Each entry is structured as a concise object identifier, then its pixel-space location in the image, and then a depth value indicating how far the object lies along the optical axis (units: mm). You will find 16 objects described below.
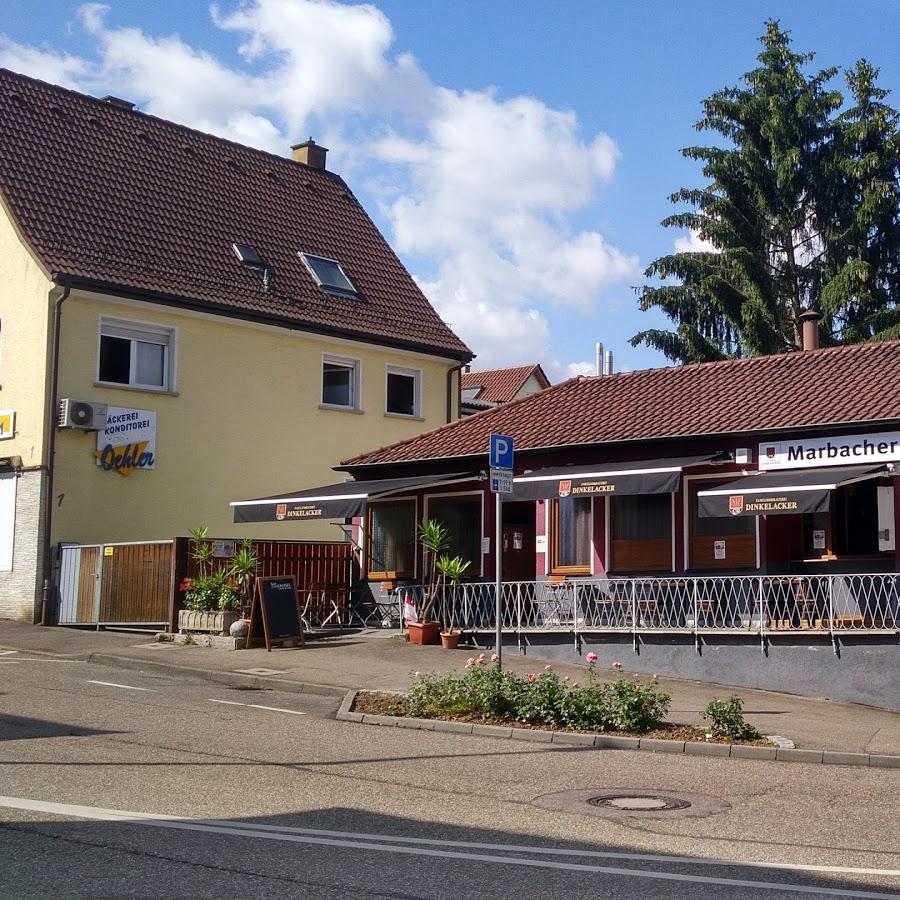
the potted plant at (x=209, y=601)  21484
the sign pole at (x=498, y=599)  15297
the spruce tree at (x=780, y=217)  38031
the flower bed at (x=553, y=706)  13305
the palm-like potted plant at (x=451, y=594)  20938
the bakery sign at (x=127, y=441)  25953
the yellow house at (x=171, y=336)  25531
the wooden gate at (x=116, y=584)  23016
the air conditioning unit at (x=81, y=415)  25078
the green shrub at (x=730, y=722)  13156
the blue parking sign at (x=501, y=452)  15523
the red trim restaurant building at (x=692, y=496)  18625
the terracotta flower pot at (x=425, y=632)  21219
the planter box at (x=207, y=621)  21359
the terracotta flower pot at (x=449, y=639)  20891
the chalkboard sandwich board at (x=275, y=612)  20750
